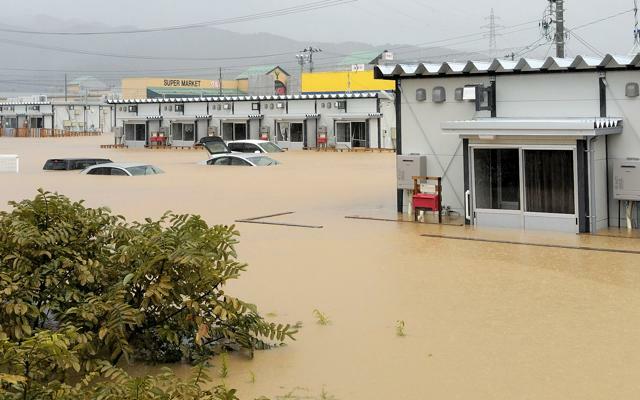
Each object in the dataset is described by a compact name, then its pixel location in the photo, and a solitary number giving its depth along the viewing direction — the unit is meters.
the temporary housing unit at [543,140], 18.44
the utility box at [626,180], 18.39
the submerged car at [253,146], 56.81
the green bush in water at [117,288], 8.39
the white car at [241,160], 44.41
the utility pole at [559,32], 39.88
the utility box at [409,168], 21.95
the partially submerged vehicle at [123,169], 38.16
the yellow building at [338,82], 96.25
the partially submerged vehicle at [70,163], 43.53
